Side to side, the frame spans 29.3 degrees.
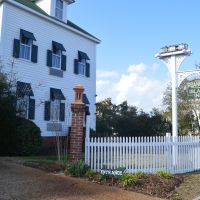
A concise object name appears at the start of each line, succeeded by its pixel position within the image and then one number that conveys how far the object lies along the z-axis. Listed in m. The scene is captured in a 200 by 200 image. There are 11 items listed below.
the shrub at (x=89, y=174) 10.67
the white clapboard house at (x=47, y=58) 21.39
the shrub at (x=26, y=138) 17.33
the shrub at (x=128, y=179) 10.26
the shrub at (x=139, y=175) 11.10
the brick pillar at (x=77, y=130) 12.66
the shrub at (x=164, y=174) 11.76
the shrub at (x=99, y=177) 10.50
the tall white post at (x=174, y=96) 15.61
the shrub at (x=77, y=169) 10.80
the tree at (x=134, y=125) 35.44
